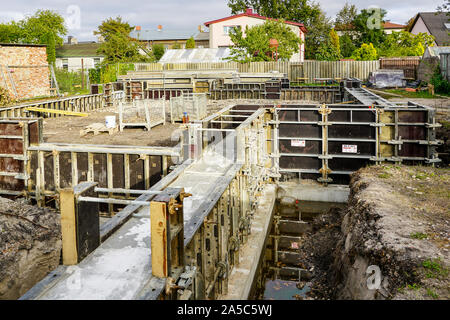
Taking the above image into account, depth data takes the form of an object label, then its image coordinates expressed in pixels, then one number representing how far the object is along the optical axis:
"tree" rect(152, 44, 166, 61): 73.88
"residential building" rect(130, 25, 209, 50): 85.12
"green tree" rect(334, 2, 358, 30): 80.38
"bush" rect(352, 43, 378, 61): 52.84
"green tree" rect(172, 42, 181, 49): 79.26
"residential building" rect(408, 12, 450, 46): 66.44
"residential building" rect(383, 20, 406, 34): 95.53
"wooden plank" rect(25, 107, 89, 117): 19.97
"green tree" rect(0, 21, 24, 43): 54.31
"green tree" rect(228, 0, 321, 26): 71.94
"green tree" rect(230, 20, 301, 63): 45.09
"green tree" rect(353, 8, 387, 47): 66.25
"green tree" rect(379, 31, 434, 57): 53.22
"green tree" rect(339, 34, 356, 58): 67.32
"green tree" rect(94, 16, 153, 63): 51.32
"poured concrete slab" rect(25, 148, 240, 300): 4.77
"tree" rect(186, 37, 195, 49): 73.56
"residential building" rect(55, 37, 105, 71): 67.75
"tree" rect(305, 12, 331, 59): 72.38
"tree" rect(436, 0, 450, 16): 34.71
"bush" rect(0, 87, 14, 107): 23.98
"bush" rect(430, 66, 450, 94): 31.47
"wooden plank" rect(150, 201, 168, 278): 4.84
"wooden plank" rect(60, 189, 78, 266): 5.22
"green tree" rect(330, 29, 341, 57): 65.72
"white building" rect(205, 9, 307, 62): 59.00
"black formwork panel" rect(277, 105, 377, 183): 15.16
